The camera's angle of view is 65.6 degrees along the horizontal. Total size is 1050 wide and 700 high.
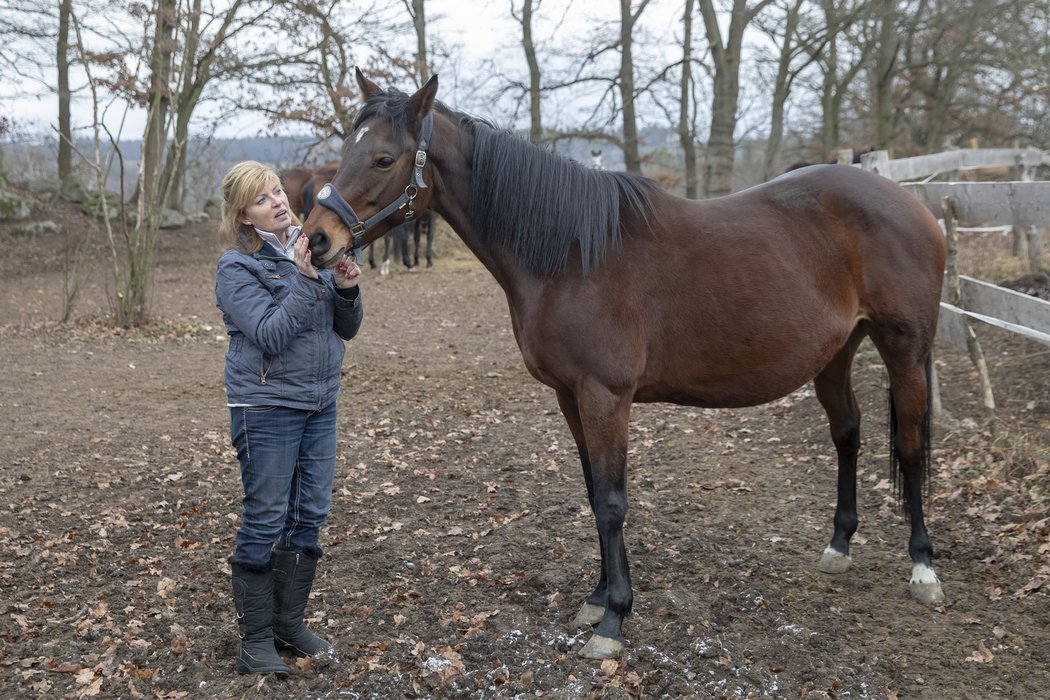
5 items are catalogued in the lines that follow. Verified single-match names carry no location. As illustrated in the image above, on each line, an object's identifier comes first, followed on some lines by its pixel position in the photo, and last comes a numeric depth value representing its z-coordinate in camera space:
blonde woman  2.78
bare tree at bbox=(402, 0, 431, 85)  19.50
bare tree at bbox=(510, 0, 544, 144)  18.38
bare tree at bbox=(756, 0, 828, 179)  15.53
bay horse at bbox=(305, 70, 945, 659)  3.04
